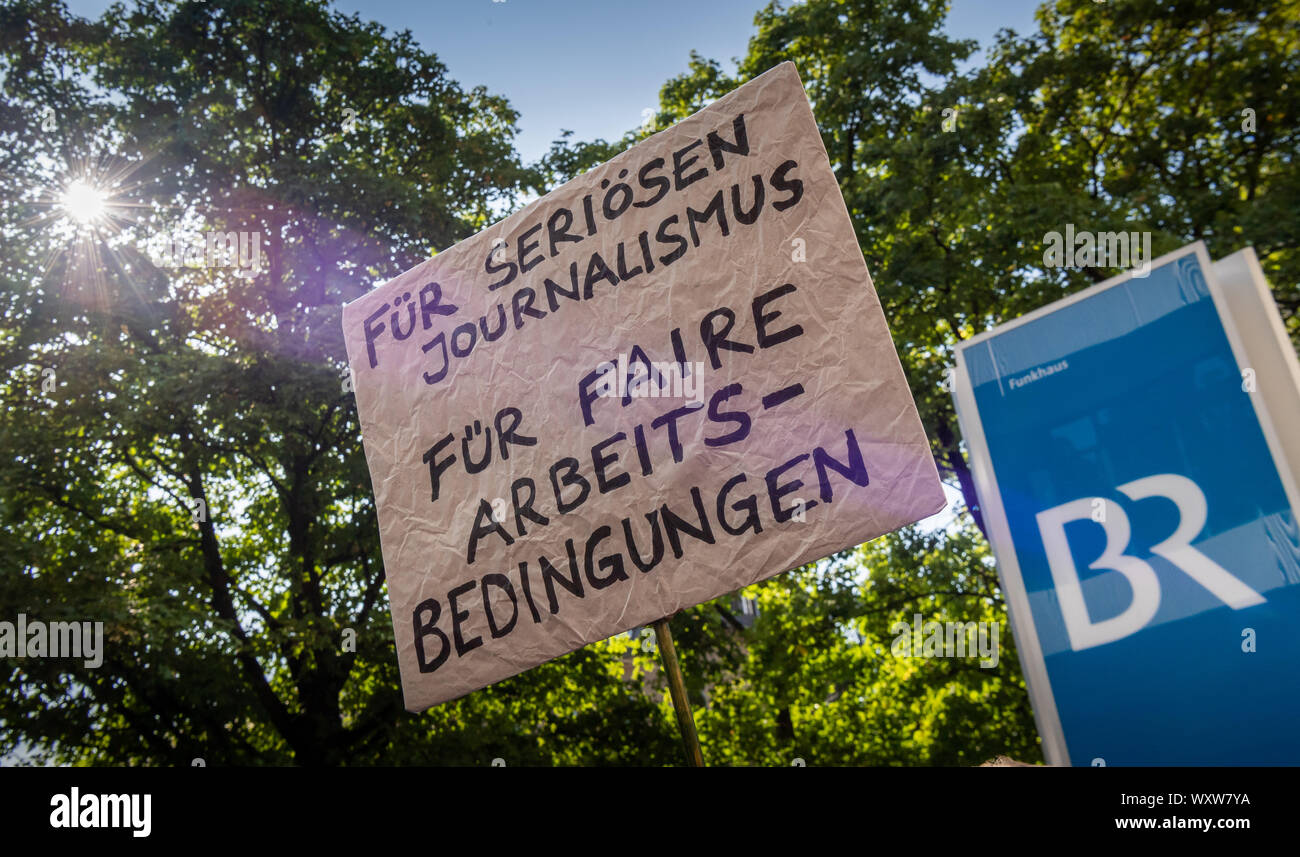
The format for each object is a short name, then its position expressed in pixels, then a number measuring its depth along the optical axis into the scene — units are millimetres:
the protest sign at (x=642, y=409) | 2266
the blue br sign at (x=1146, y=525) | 3689
